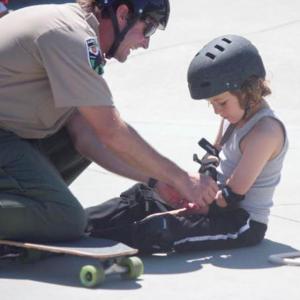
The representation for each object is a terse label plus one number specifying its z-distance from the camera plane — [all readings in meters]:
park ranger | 9.48
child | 10.59
